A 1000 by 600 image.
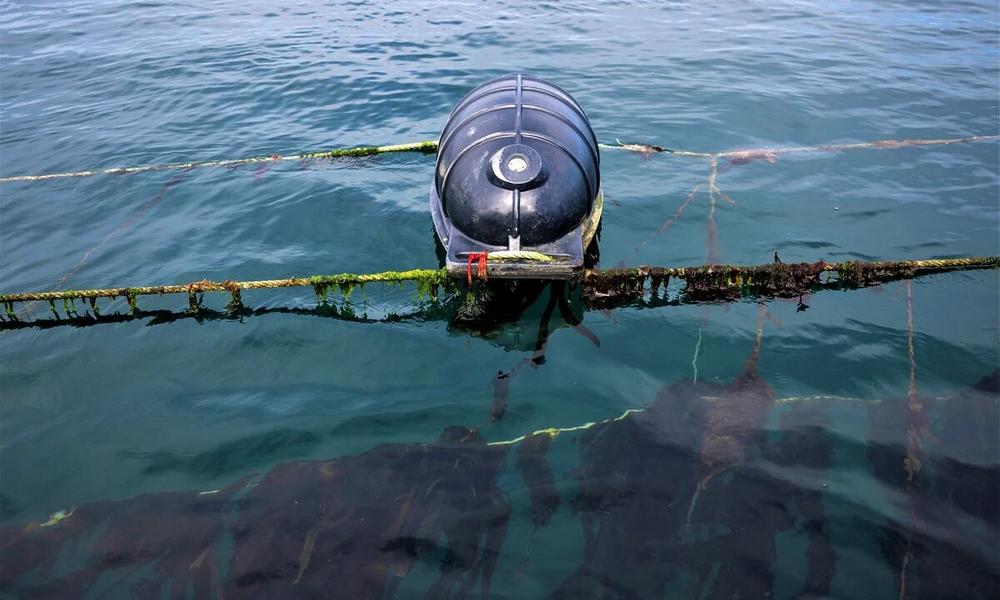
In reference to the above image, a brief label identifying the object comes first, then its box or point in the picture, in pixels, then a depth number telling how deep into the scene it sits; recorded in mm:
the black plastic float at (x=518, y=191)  6738
